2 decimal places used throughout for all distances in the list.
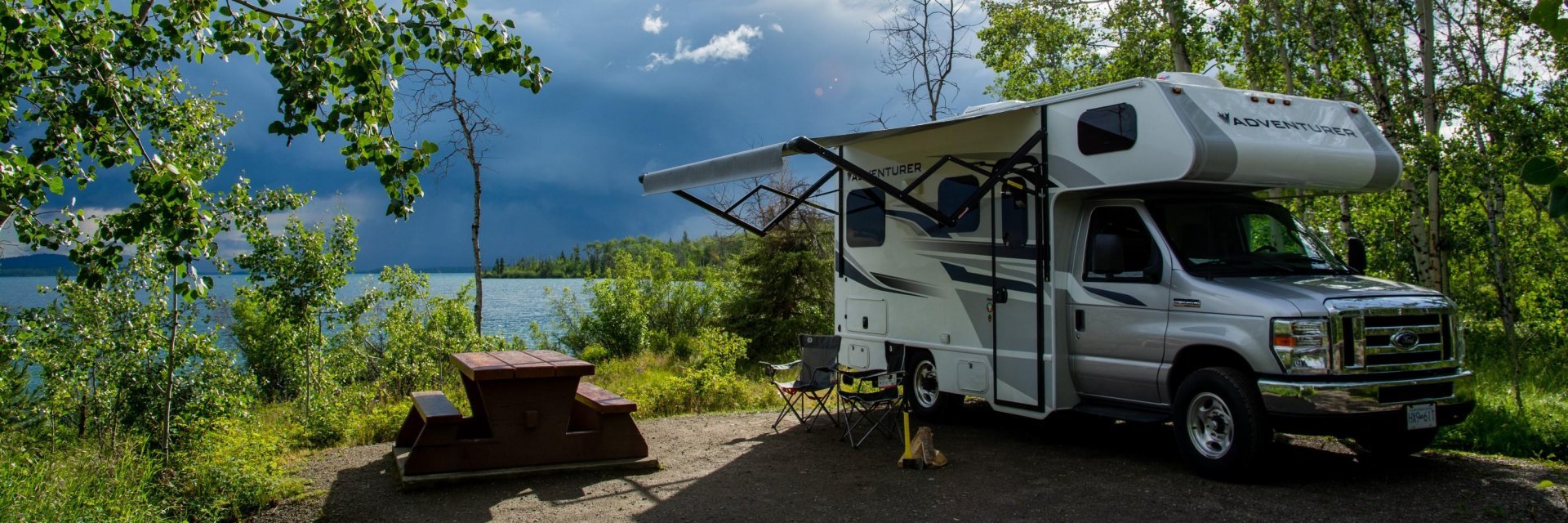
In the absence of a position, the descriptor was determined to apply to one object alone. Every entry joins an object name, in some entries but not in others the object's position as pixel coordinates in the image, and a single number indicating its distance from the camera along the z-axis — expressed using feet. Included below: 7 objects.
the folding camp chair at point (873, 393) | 26.35
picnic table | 21.65
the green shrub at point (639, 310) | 75.77
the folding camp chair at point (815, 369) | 27.40
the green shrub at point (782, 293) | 70.69
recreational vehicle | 19.85
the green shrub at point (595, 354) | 69.62
